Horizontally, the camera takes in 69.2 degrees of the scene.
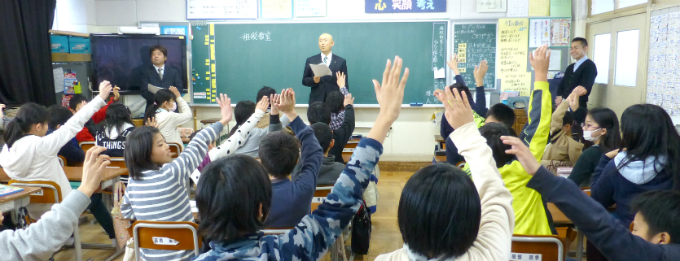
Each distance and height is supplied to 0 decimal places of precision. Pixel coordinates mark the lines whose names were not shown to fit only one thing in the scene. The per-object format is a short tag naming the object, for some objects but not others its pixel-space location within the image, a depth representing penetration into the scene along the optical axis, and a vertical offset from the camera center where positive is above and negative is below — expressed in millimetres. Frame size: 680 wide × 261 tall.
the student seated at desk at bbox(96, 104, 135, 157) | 3686 -406
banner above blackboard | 5848 +812
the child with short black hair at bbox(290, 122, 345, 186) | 2875 -533
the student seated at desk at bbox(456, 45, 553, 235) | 1818 -316
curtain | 4961 +250
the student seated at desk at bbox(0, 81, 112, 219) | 2877 -425
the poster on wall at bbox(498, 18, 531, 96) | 5781 +220
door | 4488 +131
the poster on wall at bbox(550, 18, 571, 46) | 5730 +491
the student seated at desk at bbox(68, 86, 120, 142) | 4468 -426
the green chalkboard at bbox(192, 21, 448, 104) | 5977 +255
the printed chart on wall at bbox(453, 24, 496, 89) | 5833 +340
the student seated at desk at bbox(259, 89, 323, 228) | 2031 -419
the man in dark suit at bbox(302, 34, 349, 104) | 5473 +42
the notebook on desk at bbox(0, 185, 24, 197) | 2606 -607
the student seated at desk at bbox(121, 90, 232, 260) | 2127 -444
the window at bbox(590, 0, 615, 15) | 5219 +729
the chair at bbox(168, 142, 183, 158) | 4077 -604
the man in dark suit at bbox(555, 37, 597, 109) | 5168 +3
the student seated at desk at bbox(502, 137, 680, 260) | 1186 -349
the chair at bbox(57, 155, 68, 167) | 3724 -640
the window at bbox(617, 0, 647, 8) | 4559 +676
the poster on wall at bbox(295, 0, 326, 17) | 5957 +804
